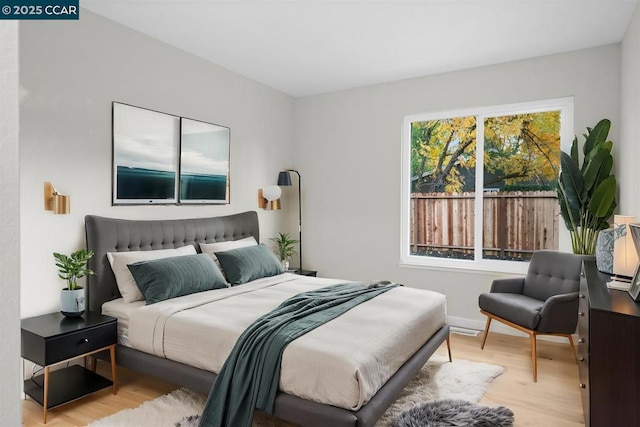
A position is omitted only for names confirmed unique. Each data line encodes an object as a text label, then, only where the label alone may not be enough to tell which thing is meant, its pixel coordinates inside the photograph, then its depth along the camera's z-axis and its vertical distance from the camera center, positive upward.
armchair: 3.20 -0.76
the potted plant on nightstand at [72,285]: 2.82 -0.53
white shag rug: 2.51 -1.28
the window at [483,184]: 4.26 +0.32
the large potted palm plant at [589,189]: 3.47 +0.20
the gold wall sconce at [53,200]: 2.95 +0.07
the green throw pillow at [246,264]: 3.77 -0.51
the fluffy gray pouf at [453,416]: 2.44 -1.25
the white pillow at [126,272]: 3.16 -0.48
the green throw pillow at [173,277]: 3.08 -0.52
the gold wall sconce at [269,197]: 4.88 +0.16
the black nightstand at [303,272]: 4.88 -0.74
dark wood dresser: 1.75 -0.66
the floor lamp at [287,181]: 5.14 +0.37
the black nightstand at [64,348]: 2.49 -0.89
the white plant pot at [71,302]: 2.82 -0.64
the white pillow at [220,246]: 3.95 -0.35
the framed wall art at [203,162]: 4.02 +0.50
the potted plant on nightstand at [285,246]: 5.17 -0.46
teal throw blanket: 2.17 -0.88
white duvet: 2.07 -0.75
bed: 2.07 -0.72
